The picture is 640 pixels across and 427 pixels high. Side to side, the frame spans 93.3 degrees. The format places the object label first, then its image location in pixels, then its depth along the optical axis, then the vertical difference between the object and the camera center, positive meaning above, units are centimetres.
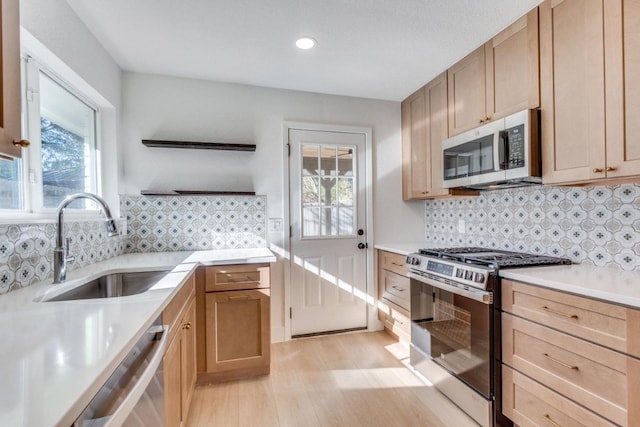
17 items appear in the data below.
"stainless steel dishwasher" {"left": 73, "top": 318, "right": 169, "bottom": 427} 63 -45
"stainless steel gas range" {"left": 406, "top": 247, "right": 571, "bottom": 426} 166 -71
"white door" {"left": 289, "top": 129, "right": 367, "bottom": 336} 285 -19
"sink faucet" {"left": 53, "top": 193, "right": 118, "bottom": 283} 141 -18
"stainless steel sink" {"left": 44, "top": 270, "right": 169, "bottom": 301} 167 -40
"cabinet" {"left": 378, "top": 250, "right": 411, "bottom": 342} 254 -76
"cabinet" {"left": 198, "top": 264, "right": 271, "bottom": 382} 206 -76
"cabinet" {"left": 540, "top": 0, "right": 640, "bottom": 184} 135 +58
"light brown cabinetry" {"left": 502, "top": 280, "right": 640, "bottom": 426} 115 -65
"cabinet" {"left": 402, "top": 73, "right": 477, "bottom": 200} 254 +64
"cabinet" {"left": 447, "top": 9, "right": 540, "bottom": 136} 178 +87
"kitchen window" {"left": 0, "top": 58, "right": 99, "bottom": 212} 150 +40
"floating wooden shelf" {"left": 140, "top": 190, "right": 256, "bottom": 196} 240 +16
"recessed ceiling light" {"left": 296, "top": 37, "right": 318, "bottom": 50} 203 +115
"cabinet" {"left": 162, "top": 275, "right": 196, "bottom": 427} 128 -71
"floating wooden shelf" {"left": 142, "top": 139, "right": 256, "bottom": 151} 243 +56
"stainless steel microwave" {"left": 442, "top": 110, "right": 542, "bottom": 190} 174 +35
